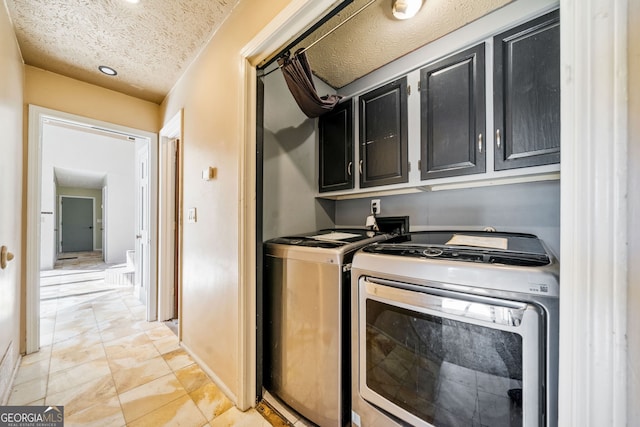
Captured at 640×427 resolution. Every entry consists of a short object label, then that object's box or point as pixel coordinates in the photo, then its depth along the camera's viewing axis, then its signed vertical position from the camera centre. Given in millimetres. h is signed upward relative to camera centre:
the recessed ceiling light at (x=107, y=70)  2071 +1271
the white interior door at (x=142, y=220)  2706 -89
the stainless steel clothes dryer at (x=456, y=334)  738 -449
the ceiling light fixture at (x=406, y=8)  1352 +1186
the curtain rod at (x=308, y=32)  1039 +905
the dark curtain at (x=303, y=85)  1438 +827
